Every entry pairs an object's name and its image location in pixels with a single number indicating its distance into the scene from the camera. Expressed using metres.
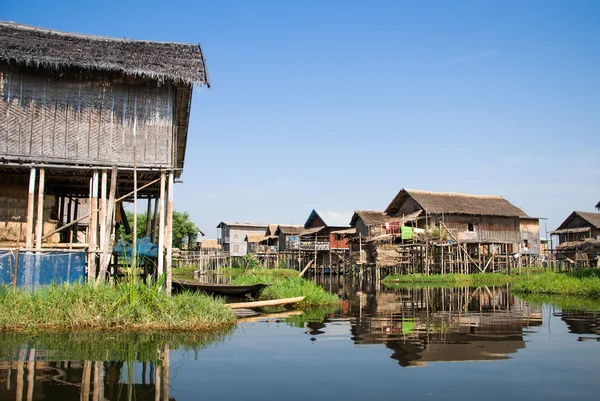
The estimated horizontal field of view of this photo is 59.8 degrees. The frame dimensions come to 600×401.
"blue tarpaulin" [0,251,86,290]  11.06
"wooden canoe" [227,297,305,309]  13.00
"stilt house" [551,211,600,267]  35.42
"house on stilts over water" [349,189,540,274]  32.09
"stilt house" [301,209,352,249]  43.12
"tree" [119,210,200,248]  53.72
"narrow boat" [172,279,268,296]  15.49
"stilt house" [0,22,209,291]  12.15
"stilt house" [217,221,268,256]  53.44
